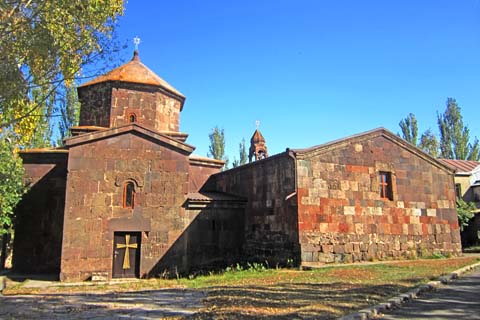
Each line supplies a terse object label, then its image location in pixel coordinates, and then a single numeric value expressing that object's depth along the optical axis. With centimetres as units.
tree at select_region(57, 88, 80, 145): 2482
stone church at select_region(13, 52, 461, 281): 1261
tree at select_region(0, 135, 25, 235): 1266
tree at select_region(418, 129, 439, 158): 3600
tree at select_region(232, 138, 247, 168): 4592
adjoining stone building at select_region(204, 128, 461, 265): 1262
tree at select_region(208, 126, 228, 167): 4250
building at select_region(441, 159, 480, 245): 2650
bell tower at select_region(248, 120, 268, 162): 2272
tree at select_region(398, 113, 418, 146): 3702
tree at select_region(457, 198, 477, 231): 2172
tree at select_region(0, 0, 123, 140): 895
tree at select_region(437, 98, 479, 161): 3586
